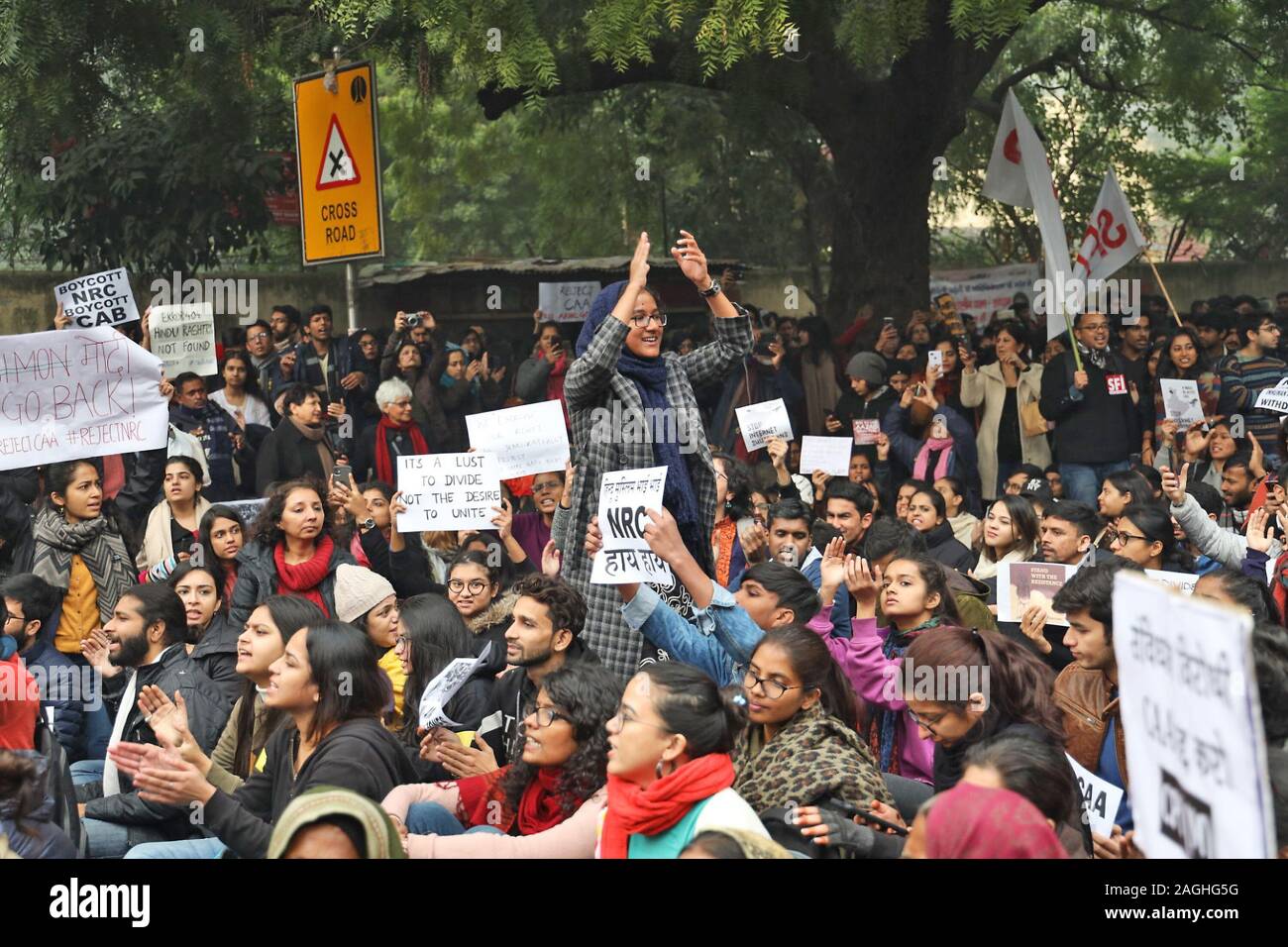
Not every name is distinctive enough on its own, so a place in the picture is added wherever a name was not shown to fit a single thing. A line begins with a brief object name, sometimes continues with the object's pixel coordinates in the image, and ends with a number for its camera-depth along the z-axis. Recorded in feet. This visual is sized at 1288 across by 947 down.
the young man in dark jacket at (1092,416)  35.01
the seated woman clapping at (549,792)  14.38
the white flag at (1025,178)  38.99
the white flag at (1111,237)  39.70
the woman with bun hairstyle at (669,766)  12.66
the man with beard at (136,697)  18.24
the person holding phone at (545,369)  39.55
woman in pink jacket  17.58
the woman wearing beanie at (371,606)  21.68
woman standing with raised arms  19.15
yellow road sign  33.63
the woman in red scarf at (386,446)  34.91
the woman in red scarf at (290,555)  22.36
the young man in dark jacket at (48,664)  21.22
